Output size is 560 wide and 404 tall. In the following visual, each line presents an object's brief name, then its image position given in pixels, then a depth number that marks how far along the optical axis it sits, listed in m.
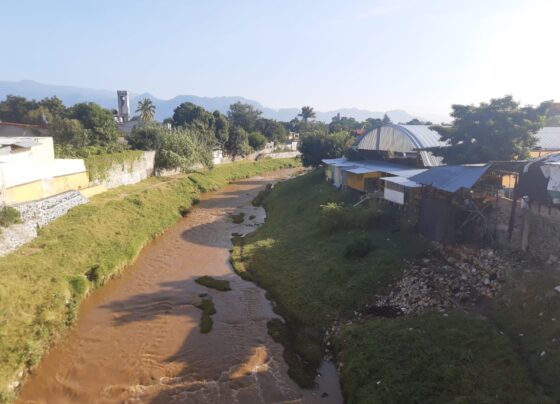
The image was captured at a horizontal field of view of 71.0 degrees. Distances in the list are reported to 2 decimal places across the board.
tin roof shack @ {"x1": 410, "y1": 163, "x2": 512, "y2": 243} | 16.75
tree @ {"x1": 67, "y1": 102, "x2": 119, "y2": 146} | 42.16
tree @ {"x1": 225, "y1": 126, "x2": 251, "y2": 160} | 64.56
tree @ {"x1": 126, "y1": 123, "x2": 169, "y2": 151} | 44.78
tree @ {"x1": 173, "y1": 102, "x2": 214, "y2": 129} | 62.69
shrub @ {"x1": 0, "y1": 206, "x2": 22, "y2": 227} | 19.43
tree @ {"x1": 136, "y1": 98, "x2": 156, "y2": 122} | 71.42
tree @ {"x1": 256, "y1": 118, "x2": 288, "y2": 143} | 83.12
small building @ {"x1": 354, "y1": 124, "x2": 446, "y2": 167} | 27.78
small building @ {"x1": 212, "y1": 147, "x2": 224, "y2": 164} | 59.15
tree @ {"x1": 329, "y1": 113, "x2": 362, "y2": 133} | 82.31
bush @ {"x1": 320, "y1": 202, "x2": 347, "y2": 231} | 23.13
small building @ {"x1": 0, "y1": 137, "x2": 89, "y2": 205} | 21.28
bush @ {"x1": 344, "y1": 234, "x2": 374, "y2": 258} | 18.95
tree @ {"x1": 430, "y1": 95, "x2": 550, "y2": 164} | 20.92
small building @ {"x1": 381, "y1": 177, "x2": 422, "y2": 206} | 20.78
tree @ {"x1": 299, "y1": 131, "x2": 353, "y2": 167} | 42.53
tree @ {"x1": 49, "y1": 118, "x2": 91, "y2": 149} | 38.16
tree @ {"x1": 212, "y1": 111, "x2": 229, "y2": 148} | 62.75
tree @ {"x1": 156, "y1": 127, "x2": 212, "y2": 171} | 45.72
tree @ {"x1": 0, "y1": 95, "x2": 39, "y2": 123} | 58.00
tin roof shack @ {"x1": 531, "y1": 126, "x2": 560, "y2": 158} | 27.14
